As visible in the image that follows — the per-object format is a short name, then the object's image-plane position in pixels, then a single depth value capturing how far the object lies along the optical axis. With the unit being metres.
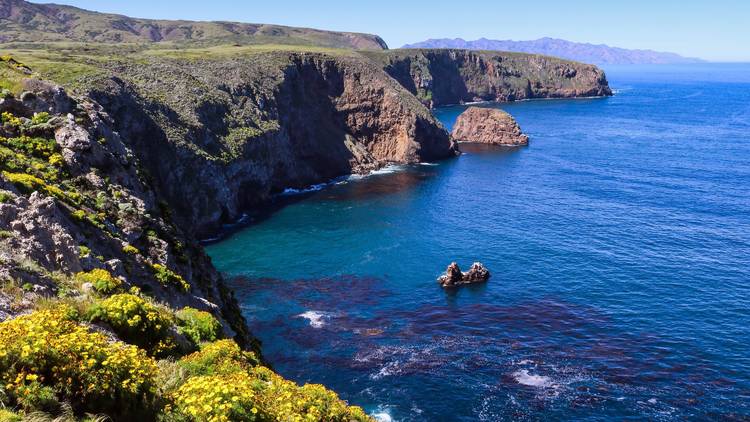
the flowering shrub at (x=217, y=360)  19.80
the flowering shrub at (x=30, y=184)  27.72
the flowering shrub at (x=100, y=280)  23.95
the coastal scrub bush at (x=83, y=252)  26.48
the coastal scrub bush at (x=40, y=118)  37.62
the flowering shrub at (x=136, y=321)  20.34
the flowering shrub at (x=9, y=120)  36.25
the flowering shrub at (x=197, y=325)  24.53
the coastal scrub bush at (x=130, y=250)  32.00
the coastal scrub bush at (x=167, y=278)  32.22
